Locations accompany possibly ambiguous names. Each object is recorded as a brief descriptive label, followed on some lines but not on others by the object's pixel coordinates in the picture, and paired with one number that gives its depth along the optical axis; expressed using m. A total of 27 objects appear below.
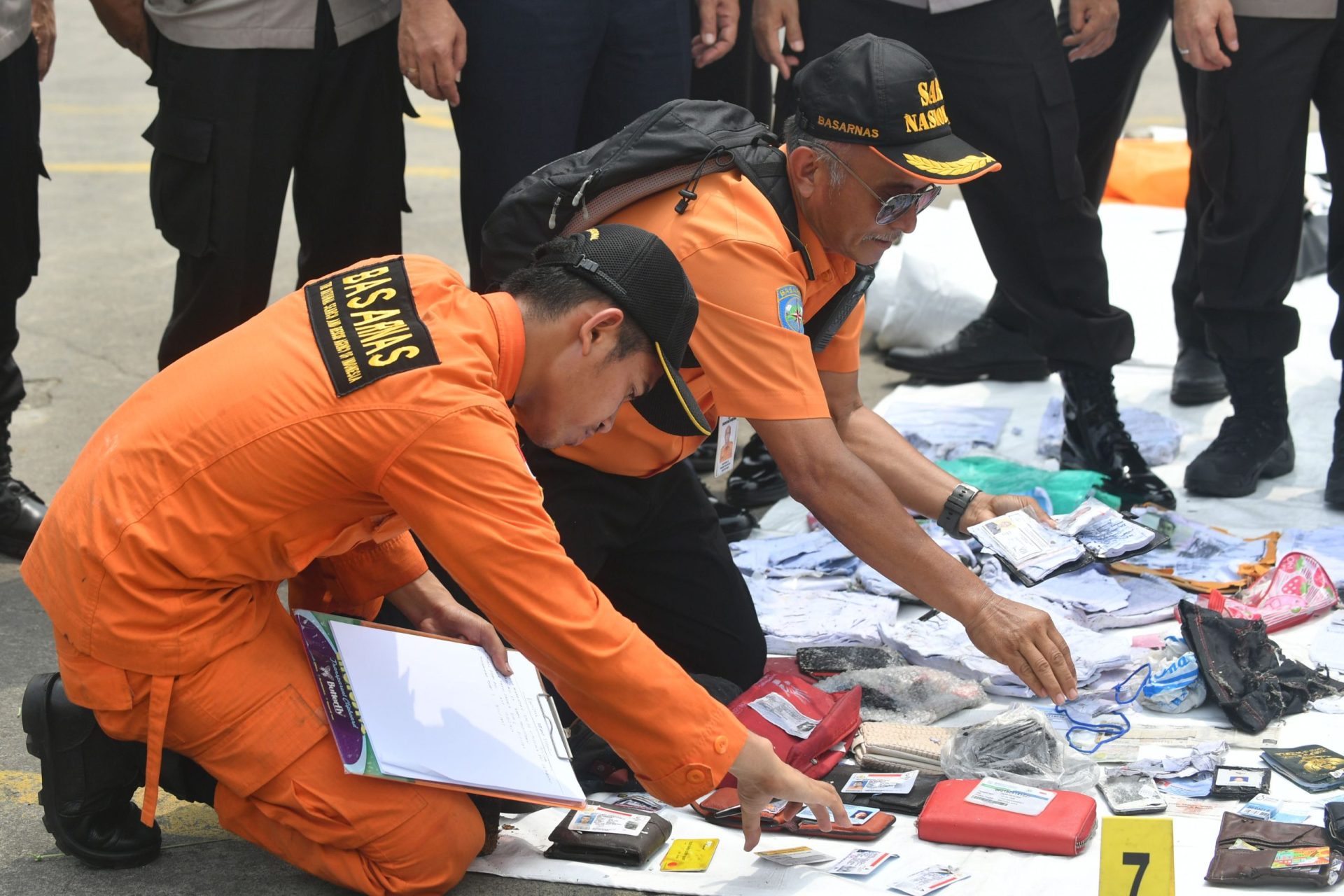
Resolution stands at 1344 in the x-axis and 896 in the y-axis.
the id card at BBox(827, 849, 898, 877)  4.44
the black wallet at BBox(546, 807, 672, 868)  4.53
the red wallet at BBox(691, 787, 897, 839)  4.64
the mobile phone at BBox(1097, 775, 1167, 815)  4.74
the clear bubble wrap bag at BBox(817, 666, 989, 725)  5.50
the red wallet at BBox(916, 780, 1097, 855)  4.48
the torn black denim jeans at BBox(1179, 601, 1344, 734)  5.25
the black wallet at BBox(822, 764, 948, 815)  4.82
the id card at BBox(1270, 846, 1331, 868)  4.23
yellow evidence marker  4.20
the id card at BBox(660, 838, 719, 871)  4.53
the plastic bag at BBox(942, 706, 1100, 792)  4.91
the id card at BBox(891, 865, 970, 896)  4.34
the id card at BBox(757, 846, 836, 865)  4.54
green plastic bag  6.99
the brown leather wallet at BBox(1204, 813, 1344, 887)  4.20
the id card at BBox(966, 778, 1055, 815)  4.61
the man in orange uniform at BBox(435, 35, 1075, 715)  4.89
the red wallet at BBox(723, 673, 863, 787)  5.06
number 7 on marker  4.22
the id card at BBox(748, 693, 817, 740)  5.16
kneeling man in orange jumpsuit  3.88
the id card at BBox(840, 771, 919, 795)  4.90
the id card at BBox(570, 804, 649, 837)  4.62
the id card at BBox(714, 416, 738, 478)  5.68
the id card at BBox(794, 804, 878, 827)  4.70
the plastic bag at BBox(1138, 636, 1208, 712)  5.41
